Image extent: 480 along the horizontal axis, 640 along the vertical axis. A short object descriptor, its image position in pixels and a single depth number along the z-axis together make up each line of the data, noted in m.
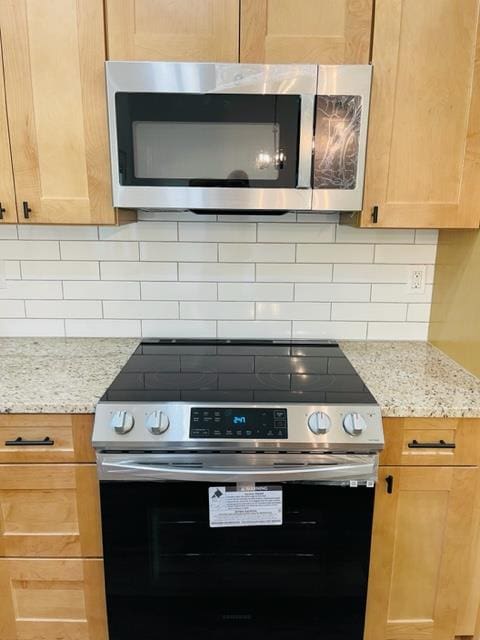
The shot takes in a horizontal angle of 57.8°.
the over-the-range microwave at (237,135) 1.33
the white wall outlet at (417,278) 1.81
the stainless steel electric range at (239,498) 1.21
